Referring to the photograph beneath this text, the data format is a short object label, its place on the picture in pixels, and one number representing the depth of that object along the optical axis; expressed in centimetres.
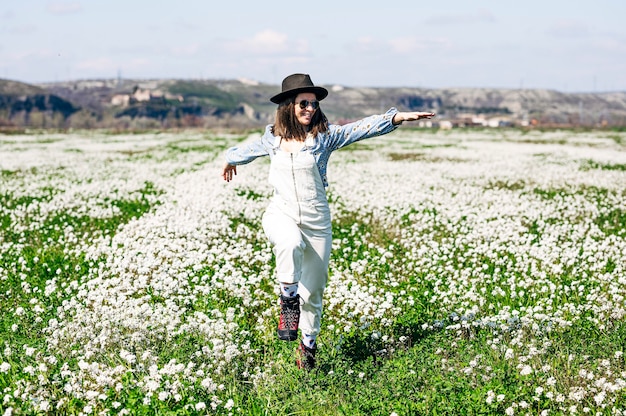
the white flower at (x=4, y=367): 568
